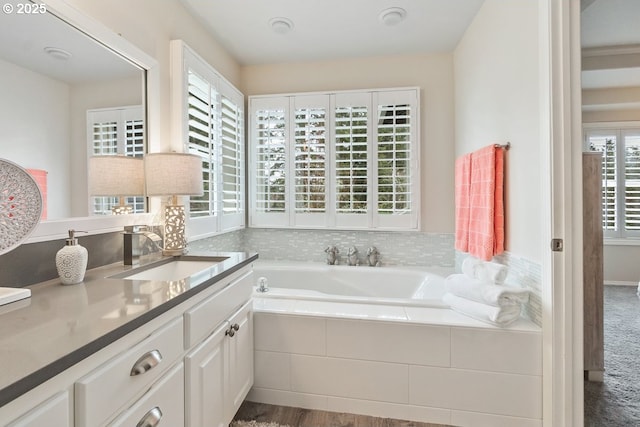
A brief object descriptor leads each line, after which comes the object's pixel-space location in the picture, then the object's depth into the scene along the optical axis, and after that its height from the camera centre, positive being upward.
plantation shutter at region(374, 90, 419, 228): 2.72 +0.47
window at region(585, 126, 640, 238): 4.20 +0.45
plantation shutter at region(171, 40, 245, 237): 1.96 +0.58
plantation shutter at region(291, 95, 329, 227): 2.85 +0.51
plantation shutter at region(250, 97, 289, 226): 2.92 +0.50
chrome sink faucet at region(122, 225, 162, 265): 1.49 -0.13
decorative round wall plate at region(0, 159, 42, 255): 0.96 +0.03
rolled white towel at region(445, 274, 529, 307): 1.56 -0.43
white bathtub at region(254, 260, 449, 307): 2.60 -0.58
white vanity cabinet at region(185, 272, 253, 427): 1.09 -0.62
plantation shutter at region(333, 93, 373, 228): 2.78 +0.50
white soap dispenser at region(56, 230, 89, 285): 1.09 -0.17
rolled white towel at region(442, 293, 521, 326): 1.54 -0.52
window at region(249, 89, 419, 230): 2.74 +0.48
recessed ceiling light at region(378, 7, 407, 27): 2.12 +1.38
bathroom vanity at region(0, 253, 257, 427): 0.58 -0.33
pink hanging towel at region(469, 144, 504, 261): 1.86 +0.05
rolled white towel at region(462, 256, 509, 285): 1.69 -0.34
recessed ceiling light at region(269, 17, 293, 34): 2.24 +1.40
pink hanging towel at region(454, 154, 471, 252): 2.22 +0.07
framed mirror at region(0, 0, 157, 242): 1.07 +0.46
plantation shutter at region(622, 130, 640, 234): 4.20 +0.36
